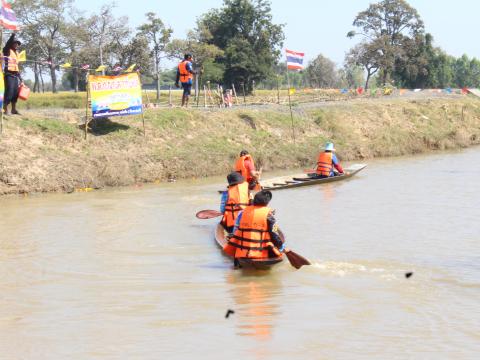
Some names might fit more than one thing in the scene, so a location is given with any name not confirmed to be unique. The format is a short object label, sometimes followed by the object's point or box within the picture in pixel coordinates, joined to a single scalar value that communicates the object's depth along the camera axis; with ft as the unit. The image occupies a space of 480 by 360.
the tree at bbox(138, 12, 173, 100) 145.48
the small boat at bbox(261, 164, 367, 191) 63.98
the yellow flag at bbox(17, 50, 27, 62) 61.16
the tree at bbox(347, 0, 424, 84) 208.13
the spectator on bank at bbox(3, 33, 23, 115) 60.64
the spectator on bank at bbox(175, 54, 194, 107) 77.25
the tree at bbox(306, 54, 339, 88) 254.88
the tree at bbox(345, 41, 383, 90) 202.18
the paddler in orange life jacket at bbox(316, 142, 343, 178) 67.31
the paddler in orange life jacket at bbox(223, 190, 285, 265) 33.50
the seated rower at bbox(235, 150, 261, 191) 52.80
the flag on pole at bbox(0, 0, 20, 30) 59.26
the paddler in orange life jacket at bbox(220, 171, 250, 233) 39.68
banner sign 71.61
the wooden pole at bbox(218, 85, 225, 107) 96.00
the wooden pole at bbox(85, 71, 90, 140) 70.26
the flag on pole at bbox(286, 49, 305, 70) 86.89
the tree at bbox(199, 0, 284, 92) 160.97
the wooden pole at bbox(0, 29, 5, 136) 64.02
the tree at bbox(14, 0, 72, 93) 151.94
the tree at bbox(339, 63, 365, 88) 215.86
